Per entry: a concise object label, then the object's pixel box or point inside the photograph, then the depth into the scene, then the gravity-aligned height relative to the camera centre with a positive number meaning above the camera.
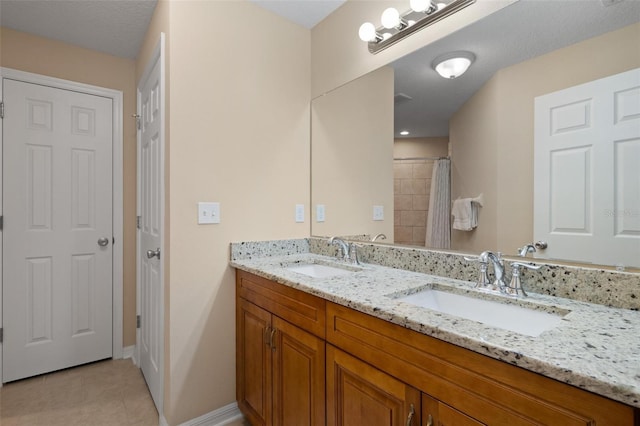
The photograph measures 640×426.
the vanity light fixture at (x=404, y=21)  1.44 +0.92
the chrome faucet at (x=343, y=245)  1.83 -0.19
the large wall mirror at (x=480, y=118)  1.06 +0.44
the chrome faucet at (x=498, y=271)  1.13 -0.21
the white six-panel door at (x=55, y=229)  2.19 -0.12
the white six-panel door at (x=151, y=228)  1.80 -0.10
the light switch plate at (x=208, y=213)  1.72 -0.01
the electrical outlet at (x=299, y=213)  2.14 -0.01
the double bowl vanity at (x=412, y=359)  0.62 -0.37
